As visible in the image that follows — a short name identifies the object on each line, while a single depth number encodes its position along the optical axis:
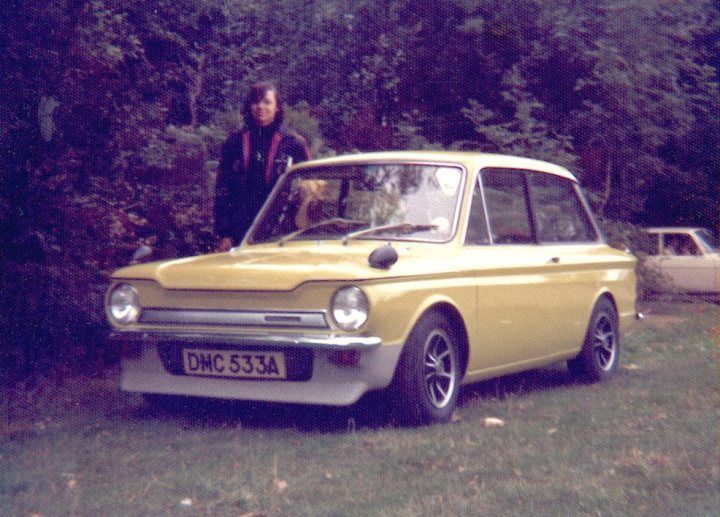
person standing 8.66
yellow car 6.49
